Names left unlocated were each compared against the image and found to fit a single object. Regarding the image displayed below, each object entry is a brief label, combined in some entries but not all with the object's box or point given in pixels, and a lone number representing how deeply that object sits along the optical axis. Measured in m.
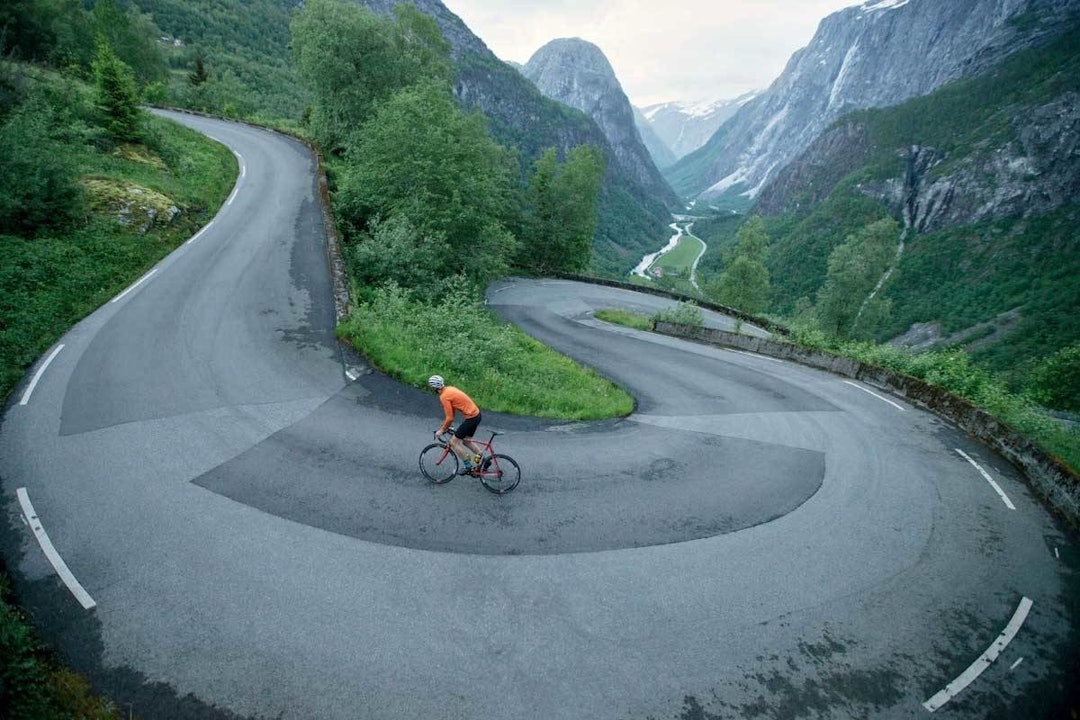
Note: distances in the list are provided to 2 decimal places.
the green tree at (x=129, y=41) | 40.81
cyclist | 7.72
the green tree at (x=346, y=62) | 27.28
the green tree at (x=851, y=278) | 45.69
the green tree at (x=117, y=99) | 20.38
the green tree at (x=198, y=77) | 46.25
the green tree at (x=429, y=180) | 19.31
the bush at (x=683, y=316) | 26.30
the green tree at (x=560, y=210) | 45.09
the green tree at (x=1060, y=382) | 33.16
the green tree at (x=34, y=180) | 13.11
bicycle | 7.91
